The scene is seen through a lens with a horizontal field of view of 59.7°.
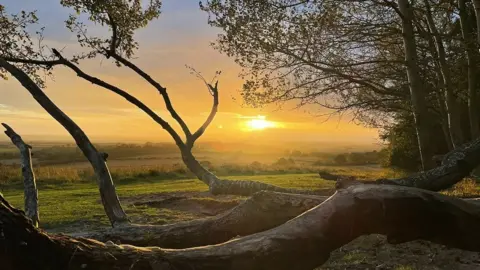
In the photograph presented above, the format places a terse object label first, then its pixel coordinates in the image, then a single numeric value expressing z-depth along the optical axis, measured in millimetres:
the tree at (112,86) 6227
